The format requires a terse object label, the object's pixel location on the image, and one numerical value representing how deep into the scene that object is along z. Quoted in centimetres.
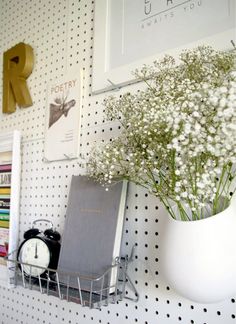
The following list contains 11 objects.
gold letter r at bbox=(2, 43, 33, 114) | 103
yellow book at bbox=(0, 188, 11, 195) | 101
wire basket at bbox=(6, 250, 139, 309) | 63
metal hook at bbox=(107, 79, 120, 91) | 76
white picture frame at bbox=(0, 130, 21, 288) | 94
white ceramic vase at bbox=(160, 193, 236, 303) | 46
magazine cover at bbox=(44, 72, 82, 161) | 86
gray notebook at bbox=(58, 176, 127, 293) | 67
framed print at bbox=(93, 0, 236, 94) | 60
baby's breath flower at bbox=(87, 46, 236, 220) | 42
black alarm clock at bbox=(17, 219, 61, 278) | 77
